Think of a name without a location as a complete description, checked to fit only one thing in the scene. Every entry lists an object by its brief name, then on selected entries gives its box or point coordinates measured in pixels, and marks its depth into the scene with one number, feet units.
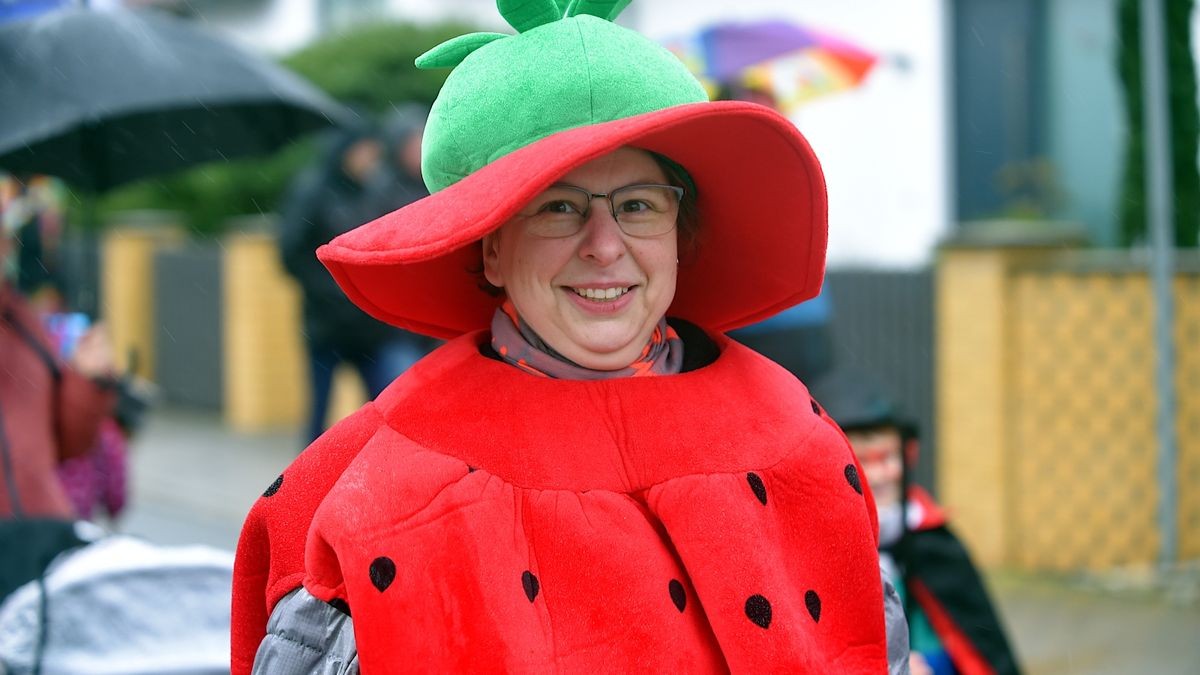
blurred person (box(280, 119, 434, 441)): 23.72
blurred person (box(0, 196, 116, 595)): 13.37
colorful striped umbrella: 22.35
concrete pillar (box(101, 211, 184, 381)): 48.60
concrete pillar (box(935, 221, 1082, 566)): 23.89
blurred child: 12.50
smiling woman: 6.53
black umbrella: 14.80
